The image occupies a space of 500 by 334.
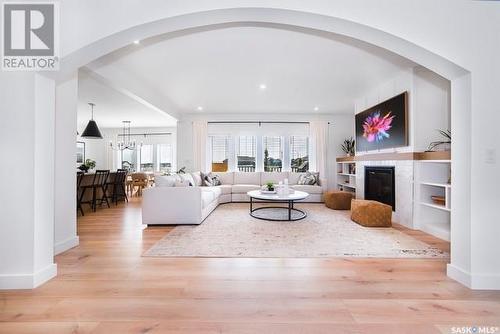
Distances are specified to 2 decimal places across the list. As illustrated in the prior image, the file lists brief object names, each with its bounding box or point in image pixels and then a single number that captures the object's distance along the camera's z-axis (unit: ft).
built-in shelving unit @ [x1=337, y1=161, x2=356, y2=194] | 19.91
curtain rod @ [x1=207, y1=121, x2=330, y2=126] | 24.09
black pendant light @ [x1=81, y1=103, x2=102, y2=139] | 19.47
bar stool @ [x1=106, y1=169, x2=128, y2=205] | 20.95
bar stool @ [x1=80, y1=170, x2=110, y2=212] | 17.30
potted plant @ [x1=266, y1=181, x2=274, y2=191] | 16.29
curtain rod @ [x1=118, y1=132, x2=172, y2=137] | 31.86
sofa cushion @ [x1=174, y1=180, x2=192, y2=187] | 13.55
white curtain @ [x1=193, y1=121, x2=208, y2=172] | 23.76
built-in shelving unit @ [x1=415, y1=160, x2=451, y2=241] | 11.88
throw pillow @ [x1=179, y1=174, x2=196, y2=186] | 14.52
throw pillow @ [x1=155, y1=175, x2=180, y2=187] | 13.37
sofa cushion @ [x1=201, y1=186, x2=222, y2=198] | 16.63
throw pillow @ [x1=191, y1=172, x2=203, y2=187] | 19.48
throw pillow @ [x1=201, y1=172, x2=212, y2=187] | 20.60
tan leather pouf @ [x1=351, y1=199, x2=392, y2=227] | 12.47
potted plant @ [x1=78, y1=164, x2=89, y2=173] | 18.30
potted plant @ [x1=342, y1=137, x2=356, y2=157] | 22.51
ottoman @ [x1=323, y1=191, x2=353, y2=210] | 17.20
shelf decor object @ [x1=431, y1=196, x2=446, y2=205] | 11.18
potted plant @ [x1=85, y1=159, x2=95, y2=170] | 22.58
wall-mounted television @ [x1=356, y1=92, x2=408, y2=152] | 13.12
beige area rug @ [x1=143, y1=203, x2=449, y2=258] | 8.89
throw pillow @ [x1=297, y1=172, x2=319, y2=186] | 21.07
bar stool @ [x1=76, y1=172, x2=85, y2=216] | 15.75
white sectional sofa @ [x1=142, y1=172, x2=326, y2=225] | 12.84
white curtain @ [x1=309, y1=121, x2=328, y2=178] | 23.67
